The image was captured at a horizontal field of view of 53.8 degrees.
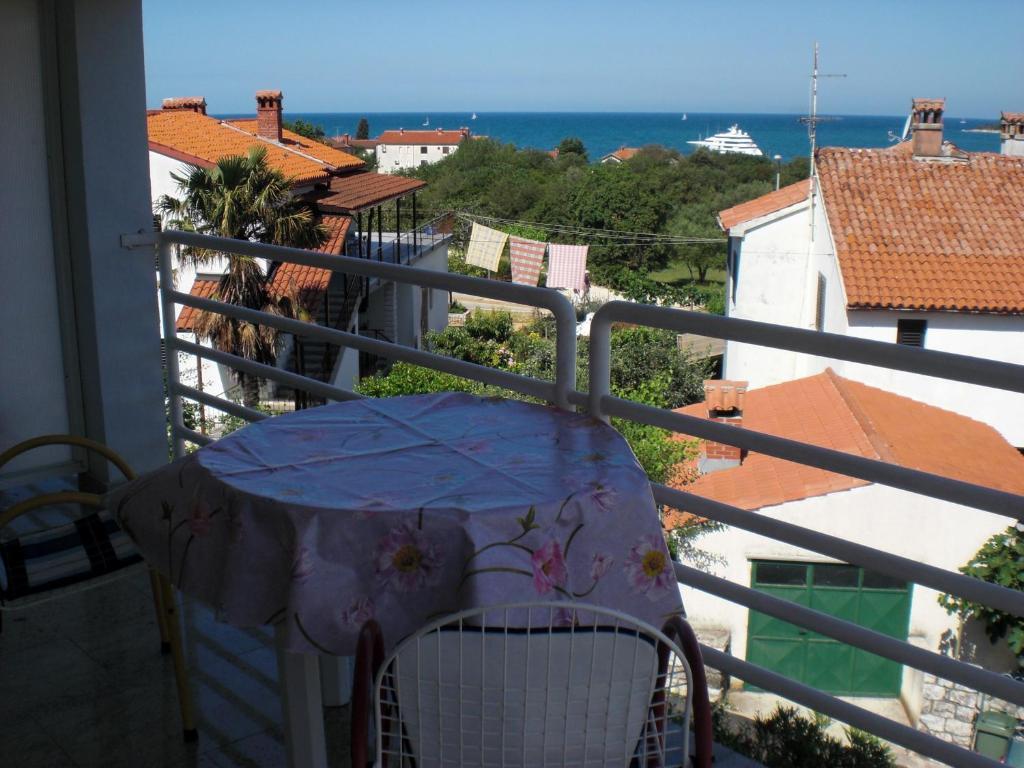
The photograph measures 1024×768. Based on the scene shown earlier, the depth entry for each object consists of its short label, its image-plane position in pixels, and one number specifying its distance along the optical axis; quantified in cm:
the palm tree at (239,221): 1480
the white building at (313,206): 1600
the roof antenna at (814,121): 1647
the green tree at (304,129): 3500
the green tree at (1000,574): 723
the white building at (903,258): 1509
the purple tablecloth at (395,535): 123
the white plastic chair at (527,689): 104
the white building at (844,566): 904
